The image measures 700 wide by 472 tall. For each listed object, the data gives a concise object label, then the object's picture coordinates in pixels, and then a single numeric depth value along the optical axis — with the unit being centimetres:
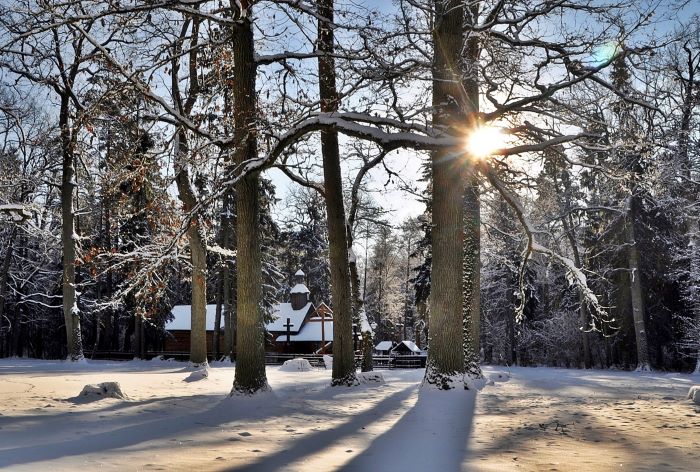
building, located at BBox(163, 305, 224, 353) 4106
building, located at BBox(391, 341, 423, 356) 4306
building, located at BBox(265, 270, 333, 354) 3934
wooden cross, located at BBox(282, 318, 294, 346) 3769
